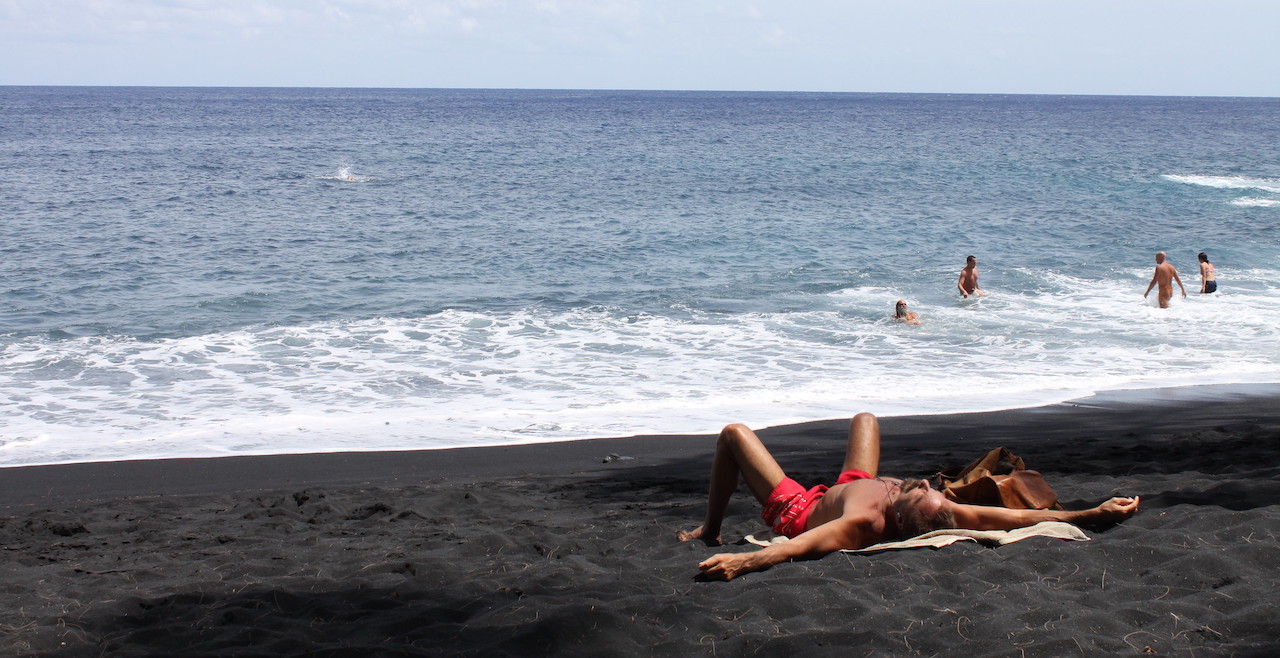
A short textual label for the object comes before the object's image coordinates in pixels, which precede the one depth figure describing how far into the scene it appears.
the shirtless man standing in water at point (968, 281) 17.80
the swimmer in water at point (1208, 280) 17.69
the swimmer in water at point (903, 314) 15.45
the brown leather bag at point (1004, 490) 4.95
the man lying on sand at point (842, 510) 4.61
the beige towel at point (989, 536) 4.61
